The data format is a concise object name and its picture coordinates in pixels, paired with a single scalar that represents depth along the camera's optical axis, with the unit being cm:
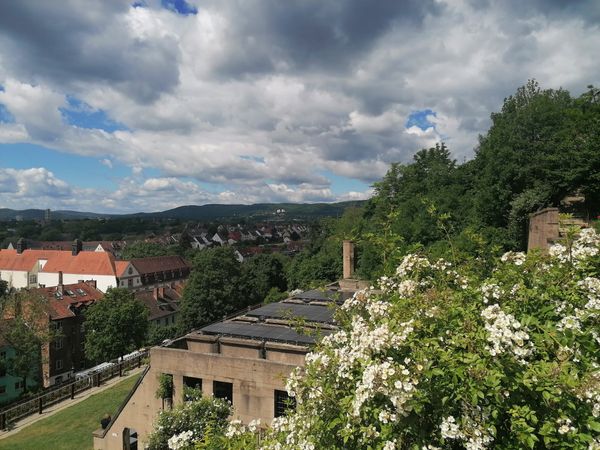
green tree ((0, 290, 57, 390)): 3788
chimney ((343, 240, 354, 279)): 3448
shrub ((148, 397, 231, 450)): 1273
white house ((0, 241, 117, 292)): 7256
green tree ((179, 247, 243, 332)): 4922
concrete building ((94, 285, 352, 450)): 1564
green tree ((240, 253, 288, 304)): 6286
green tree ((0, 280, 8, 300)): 6470
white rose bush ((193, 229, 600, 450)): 403
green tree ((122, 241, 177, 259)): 10406
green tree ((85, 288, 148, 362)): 4162
